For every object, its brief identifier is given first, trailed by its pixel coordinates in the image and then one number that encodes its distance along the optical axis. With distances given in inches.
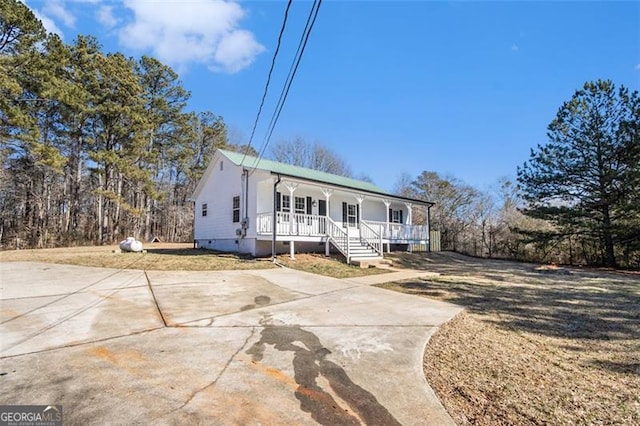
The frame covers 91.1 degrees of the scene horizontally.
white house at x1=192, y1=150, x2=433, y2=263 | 569.0
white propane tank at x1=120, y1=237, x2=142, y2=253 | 610.5
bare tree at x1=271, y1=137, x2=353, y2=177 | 1472.7
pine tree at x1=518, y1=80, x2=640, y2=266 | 607.2
